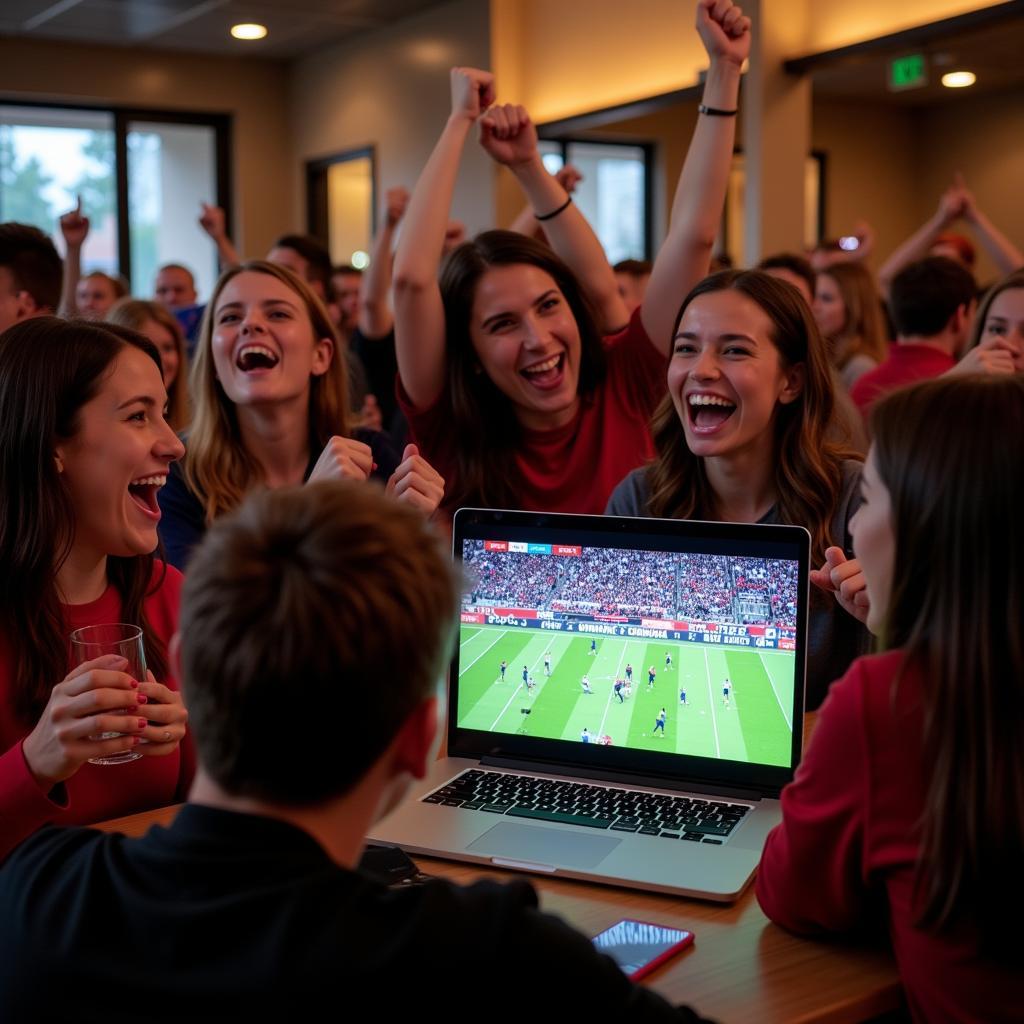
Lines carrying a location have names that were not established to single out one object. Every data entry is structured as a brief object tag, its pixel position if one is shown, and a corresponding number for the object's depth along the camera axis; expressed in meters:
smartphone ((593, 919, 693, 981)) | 1.19
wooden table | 1.15
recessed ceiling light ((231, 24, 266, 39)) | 7.89
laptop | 1.53
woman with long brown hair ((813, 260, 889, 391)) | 5.08
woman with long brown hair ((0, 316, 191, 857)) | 1.54
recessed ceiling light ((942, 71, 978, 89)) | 7.94
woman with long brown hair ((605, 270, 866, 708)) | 2.27
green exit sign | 5.31
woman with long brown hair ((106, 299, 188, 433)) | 4.24
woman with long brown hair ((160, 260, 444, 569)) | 2.86
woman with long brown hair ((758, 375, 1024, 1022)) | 1.09
